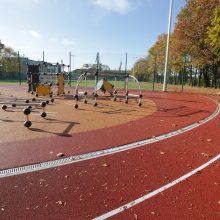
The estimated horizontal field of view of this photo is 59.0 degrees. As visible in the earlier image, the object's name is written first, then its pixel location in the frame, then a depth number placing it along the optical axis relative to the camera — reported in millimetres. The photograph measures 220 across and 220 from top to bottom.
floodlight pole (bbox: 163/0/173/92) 19782
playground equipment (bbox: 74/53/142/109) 11702
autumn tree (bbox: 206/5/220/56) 17411
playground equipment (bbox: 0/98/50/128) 6520
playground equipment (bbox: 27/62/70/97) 16114
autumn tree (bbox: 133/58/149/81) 55891
